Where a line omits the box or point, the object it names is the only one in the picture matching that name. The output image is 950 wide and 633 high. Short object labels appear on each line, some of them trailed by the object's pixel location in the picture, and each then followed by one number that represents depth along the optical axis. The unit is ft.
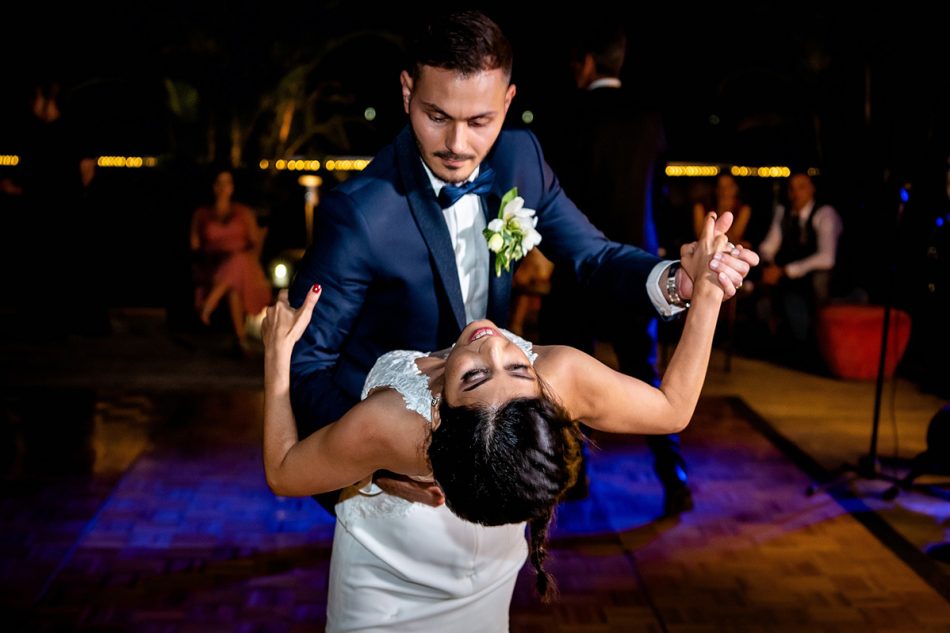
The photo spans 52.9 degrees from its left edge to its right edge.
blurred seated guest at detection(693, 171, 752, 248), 23.06
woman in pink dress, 22.25
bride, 5.23
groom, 6.05
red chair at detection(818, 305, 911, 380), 19.62
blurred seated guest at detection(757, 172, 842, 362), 21.34
